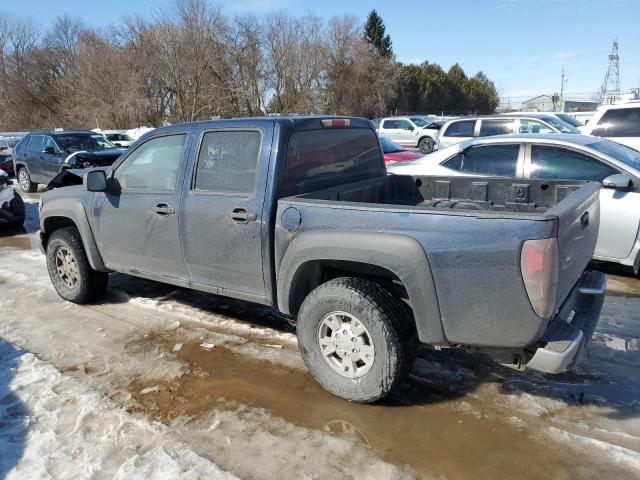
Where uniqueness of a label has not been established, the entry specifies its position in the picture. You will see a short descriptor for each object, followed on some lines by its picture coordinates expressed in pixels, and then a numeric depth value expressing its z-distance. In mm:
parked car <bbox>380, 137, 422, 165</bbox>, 12477
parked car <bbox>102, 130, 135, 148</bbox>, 22703
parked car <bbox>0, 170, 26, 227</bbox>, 9445
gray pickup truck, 2744
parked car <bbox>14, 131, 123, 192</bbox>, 12258
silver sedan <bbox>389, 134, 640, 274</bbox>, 5297
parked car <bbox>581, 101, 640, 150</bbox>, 8711
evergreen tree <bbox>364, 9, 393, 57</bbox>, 76075
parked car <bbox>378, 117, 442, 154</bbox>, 24750
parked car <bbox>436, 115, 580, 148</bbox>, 13484
